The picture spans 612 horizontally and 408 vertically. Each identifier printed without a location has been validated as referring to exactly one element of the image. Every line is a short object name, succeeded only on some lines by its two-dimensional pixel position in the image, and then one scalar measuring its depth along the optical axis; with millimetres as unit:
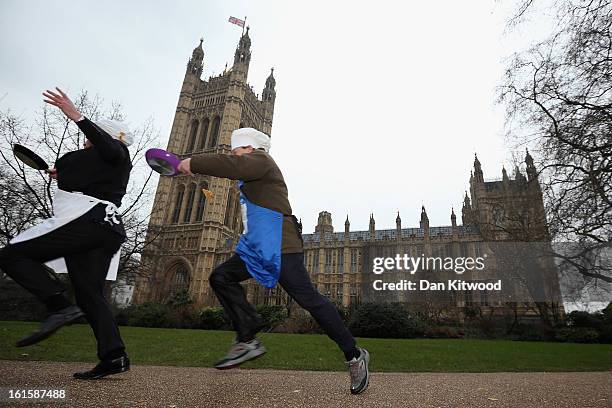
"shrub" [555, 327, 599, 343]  14930
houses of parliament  34875
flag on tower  48244
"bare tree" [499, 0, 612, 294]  5373
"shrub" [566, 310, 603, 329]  16312
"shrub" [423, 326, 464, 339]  14805
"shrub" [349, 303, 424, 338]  13820
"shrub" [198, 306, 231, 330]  16656
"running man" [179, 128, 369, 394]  2330
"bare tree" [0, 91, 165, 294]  11383
